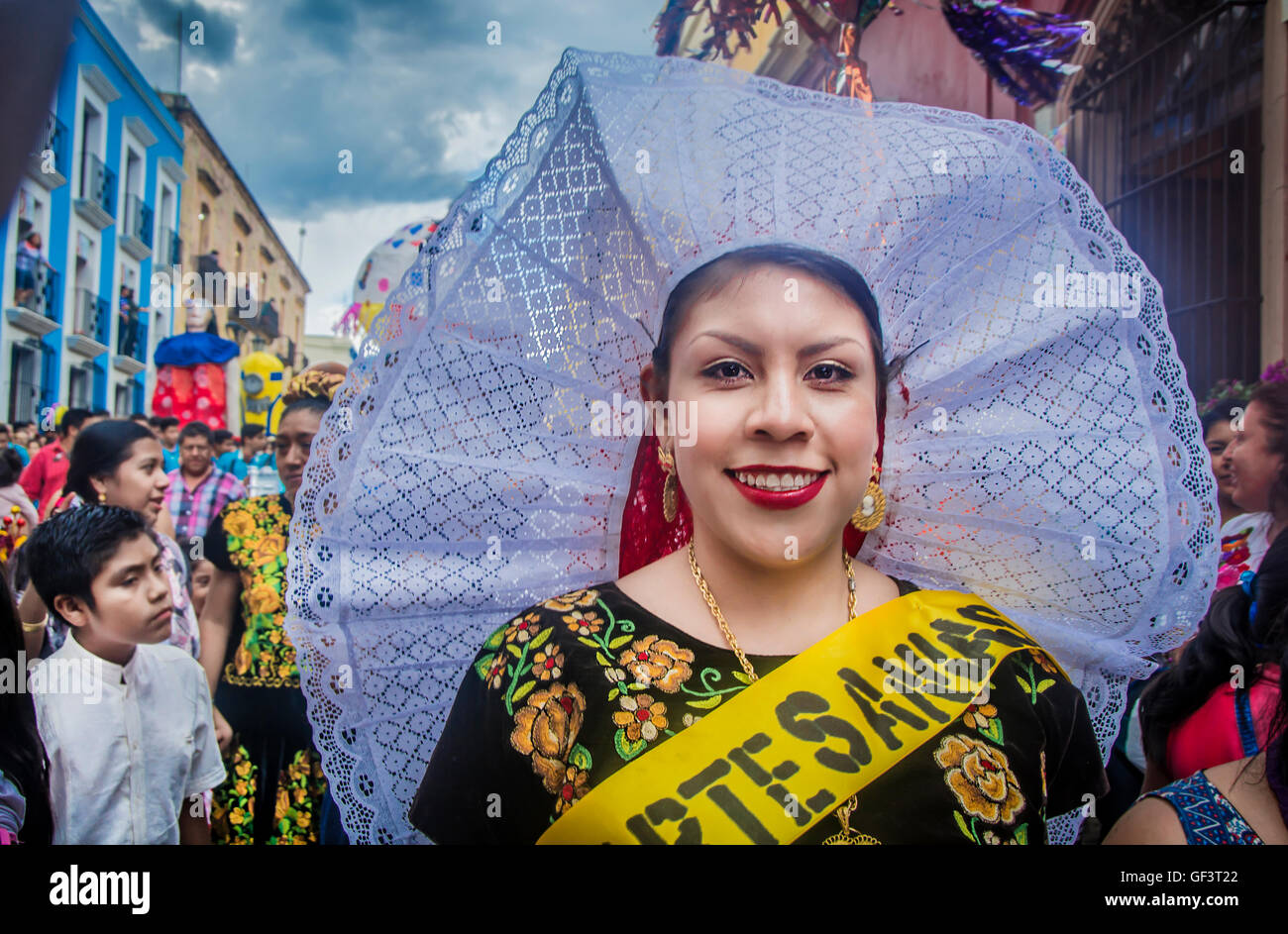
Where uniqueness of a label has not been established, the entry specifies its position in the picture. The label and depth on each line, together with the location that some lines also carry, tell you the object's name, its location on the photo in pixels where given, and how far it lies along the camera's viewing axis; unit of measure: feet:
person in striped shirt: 11.43
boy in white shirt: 5.94
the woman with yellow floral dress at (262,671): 7.80
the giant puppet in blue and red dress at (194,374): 10.53
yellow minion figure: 13.89
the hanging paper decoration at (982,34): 7.56
